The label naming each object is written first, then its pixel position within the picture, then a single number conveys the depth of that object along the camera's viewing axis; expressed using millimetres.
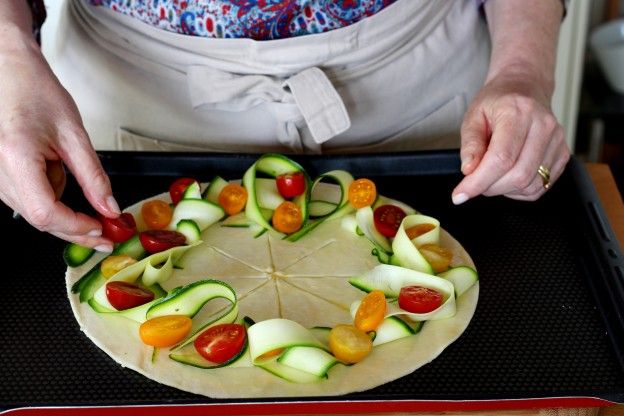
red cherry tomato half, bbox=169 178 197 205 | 1806
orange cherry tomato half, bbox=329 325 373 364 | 1407
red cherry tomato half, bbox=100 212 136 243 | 1642
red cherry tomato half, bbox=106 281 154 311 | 1497
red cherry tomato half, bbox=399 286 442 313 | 1493
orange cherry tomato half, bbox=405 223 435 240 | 1706
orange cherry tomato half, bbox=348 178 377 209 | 1760
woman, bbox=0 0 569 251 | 1670
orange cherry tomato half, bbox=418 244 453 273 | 1625
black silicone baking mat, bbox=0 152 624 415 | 1324
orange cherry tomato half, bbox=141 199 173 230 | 1746
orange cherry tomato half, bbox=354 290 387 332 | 1464
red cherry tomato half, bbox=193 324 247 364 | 1396
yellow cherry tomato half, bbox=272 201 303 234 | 1749
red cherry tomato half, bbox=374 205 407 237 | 1725
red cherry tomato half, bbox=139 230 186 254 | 1661
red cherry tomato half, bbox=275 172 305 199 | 1791
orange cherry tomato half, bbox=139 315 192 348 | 1430
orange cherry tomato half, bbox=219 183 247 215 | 1784
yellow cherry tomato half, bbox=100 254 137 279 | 1598
